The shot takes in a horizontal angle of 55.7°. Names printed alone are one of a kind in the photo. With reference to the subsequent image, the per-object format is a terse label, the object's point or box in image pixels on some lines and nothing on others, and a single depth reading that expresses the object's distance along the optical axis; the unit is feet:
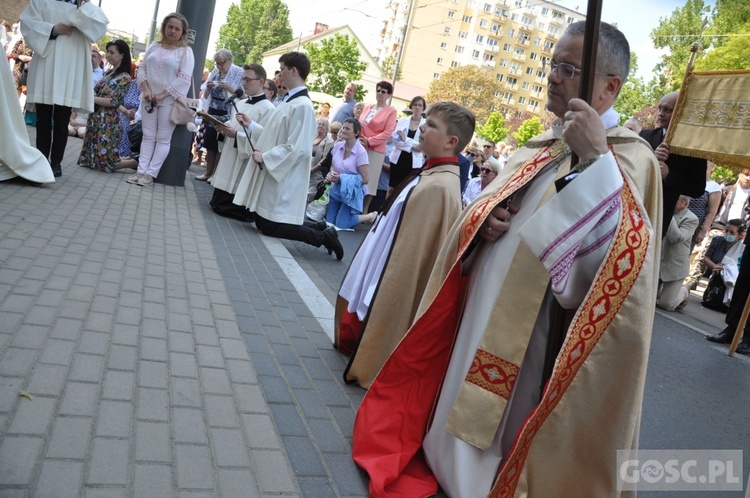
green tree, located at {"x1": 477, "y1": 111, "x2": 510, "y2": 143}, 220.02
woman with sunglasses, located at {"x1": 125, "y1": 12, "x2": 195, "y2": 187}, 31.24
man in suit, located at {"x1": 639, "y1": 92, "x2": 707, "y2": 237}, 19.79
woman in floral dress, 32.71
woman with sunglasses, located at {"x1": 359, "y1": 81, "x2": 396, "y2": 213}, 37.58
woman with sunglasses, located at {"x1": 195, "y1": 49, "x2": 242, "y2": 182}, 37.78
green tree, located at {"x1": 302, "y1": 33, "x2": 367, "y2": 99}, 206.18
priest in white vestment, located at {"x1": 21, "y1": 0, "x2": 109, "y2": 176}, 26.71
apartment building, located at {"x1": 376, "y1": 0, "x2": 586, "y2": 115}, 320.91
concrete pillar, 33.47
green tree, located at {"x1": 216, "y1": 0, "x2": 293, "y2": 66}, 301.43
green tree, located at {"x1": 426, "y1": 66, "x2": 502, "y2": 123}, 234.99
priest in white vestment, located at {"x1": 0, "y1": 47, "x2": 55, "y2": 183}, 23.54
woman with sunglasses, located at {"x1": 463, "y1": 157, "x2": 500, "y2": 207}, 33.32
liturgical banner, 19.65
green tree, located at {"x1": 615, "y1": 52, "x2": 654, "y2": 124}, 161.79
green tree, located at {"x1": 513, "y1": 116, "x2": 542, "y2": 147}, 231.30
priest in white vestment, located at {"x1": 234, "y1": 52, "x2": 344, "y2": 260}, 26.58
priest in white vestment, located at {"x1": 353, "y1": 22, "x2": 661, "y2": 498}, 8.34
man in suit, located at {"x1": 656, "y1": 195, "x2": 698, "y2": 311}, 31.19
